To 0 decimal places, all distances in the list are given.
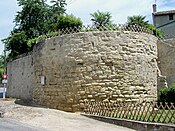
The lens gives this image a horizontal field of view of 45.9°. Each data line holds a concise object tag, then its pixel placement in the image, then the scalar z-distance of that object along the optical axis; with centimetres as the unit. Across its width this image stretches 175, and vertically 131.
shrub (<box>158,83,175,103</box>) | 913
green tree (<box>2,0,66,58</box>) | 1909
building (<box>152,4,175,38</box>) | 2268
